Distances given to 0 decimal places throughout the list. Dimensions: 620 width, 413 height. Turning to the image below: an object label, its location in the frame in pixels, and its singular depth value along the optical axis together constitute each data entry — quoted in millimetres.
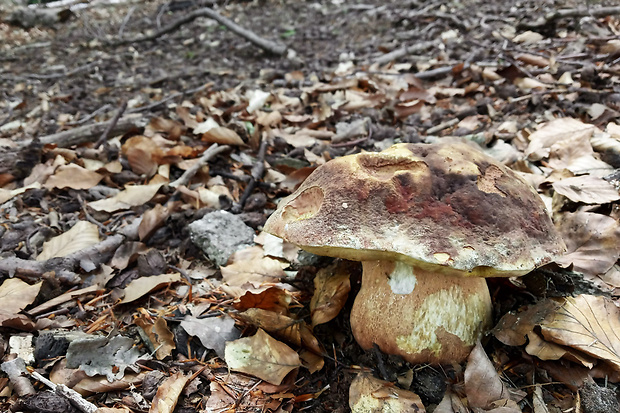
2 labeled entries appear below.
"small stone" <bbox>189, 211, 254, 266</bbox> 406
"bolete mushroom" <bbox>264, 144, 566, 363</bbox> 250
